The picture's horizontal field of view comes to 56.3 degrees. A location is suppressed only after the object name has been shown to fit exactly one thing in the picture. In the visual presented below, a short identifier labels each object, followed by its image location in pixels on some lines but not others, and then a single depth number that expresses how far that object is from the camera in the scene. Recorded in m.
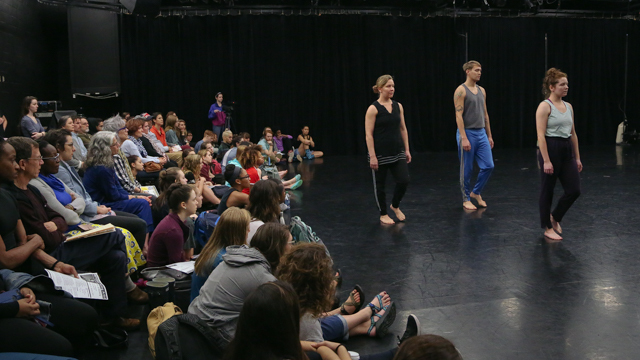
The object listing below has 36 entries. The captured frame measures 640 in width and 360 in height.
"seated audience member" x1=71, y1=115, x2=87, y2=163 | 5.43
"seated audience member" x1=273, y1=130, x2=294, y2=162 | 11.23
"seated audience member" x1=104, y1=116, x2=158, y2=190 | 4.80
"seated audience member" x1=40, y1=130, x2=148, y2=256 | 3.77
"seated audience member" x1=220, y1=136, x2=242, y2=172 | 6.81
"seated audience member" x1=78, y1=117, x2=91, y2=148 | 6.10
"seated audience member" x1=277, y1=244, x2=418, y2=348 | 2.28
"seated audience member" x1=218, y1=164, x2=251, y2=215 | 4.11
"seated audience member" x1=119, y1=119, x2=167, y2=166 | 6.37
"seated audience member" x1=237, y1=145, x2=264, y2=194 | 4.98
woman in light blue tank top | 4.36
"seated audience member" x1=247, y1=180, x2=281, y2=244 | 3.33
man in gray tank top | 5.58
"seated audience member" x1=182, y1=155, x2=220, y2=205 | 4.91
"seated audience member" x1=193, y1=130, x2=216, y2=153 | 7.98
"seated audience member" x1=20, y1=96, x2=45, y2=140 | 6.51
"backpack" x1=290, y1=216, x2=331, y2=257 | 3.63
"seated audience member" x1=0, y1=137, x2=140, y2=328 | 2.79
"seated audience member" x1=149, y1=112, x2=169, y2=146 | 7.89
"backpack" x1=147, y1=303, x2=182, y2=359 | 2.57
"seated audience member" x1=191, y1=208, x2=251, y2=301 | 2.64
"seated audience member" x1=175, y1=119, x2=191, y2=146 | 9.35
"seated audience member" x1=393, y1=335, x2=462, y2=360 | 1.37
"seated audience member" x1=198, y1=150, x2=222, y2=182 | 5.98
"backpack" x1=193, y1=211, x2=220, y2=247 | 3.74
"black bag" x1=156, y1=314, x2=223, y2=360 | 2.10
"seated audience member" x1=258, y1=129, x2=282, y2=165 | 9.04
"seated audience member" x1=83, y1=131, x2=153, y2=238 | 4.15
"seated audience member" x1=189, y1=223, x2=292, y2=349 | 2.25
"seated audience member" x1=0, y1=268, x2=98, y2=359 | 2.22
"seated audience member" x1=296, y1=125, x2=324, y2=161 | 11.77
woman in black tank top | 5.09
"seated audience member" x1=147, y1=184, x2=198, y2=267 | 3.34
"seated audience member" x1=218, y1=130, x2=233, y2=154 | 9.05
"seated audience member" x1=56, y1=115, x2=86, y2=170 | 5.50
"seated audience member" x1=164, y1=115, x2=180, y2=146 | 8.59
